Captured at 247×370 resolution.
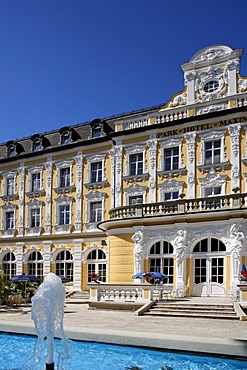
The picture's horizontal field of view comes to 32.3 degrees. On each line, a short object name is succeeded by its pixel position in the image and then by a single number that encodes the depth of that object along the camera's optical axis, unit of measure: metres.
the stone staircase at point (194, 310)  15.12
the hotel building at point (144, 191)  19.66
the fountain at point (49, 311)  8.26
